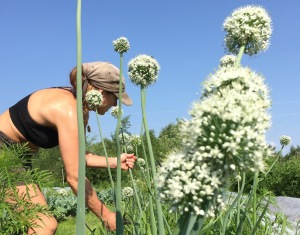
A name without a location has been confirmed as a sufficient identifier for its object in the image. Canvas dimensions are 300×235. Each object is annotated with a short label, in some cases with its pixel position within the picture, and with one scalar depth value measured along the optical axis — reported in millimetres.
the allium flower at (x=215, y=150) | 711
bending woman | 2137
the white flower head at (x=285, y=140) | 2698
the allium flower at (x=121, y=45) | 1739
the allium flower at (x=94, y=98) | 2020
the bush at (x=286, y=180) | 8166
